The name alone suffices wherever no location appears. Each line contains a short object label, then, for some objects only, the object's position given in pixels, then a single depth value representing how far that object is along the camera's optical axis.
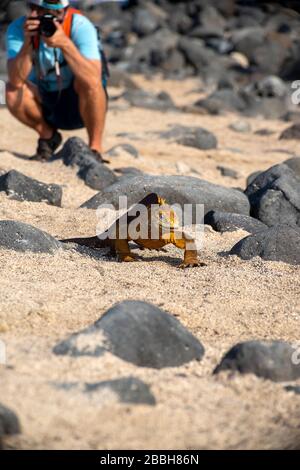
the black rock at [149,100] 21.97
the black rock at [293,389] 5.60
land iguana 8.41
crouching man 12.26
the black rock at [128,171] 12.50
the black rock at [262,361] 5.72
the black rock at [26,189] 10.37
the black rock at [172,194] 10.30
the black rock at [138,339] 5.75
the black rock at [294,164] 12.01
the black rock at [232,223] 9.81
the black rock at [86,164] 11.66
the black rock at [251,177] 12.58
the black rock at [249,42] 35.50
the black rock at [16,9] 44.28
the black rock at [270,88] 25.17
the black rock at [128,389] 5.17
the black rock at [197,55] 33.19
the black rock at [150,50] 33.84
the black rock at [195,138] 16.12
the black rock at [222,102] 22.34
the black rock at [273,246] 8.49
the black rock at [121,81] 26.28
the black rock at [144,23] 44.91
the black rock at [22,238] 8.18
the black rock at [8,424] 4.87
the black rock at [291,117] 21.68
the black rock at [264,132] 19.22
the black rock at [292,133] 18.02
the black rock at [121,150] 14.14
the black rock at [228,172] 13.87
